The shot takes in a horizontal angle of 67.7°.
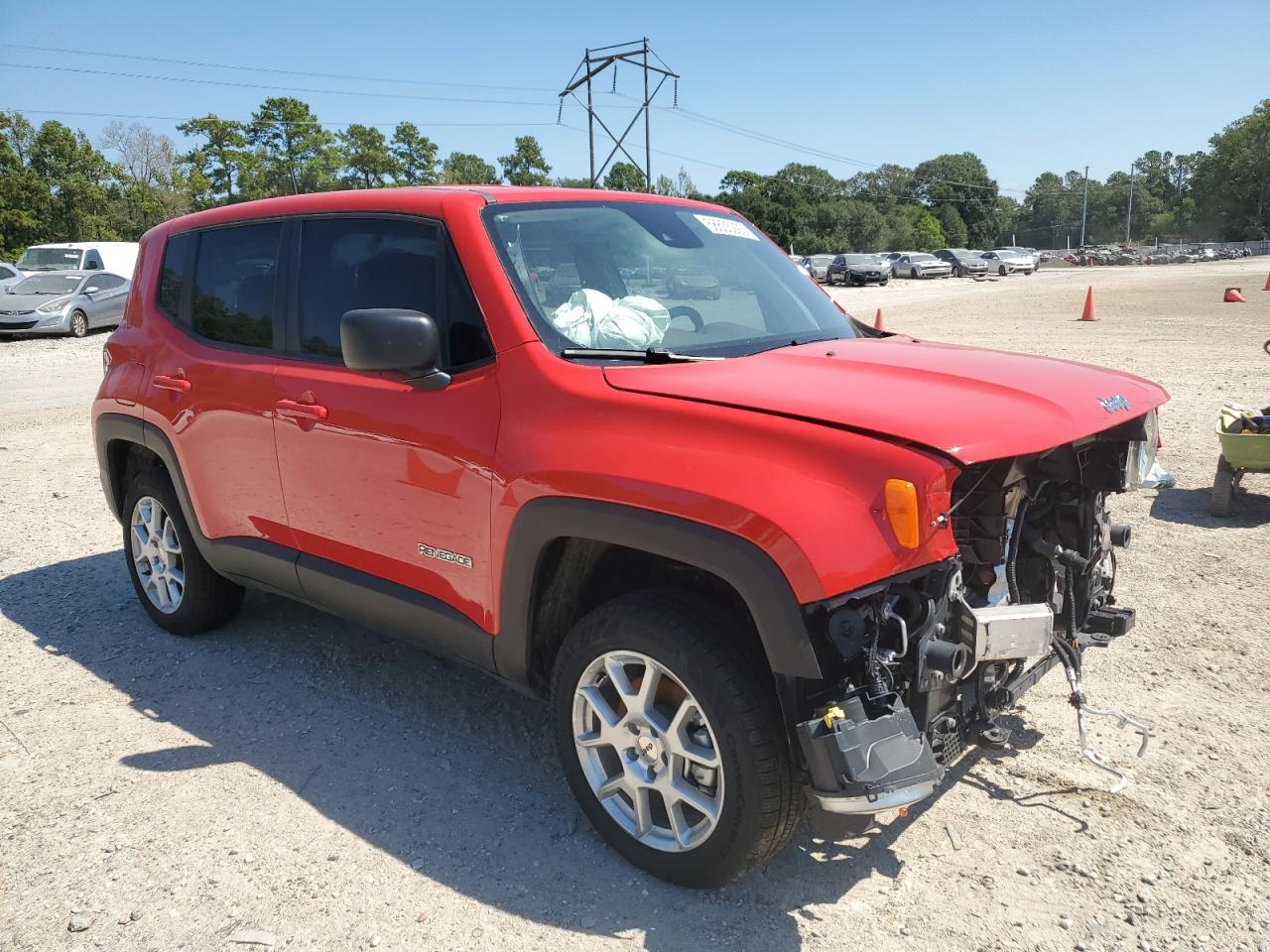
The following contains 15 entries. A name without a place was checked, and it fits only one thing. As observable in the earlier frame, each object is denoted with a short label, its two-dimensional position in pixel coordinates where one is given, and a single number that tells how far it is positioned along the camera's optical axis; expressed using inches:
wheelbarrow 221.1
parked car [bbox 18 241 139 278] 897.5
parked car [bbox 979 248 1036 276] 2172.7
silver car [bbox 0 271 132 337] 756.6
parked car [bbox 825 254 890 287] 1744.6
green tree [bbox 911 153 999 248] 5310.0
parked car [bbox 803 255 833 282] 1872.5
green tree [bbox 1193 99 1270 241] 4298.7
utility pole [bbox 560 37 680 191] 1301.3
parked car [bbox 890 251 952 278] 2063.2
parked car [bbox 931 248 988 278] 2122.3
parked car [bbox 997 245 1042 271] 2284.7
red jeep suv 90.9
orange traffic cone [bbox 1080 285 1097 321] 781.3
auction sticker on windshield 154.1
